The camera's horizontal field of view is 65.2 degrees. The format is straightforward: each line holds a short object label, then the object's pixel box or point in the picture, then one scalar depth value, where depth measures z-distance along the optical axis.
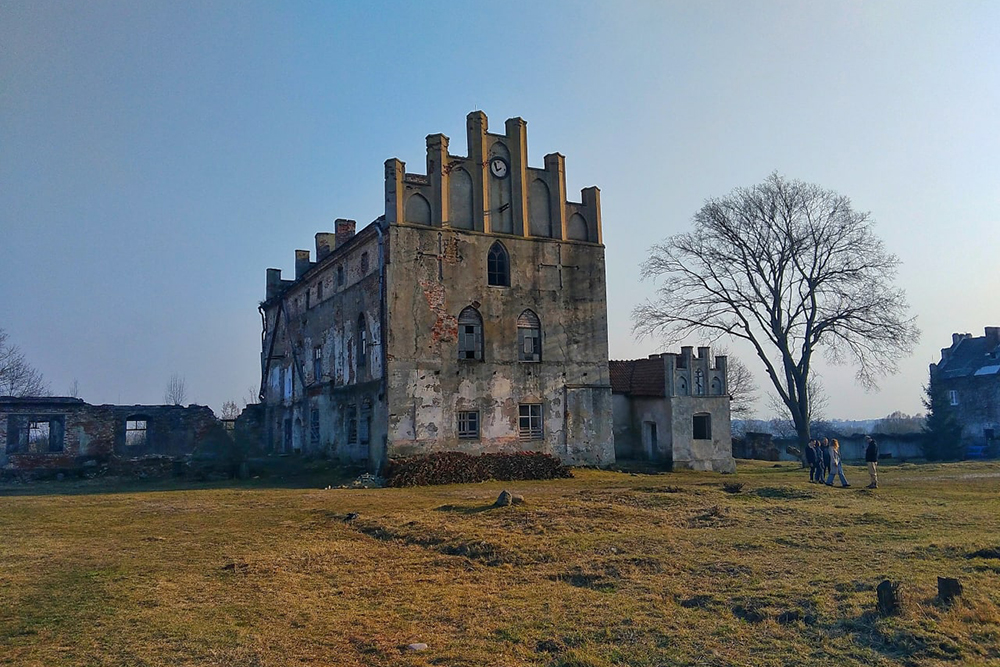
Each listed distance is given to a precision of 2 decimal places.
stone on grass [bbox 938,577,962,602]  7.90
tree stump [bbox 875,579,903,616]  7.65
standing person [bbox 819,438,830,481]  23.12
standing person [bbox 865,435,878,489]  21.50
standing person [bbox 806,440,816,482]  24.80
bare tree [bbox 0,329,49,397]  60.84
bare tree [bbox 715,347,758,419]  80.89
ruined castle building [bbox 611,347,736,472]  30.91
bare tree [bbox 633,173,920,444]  36.31
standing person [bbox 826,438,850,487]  22.11
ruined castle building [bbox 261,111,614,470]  26.88
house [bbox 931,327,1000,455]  55.31
